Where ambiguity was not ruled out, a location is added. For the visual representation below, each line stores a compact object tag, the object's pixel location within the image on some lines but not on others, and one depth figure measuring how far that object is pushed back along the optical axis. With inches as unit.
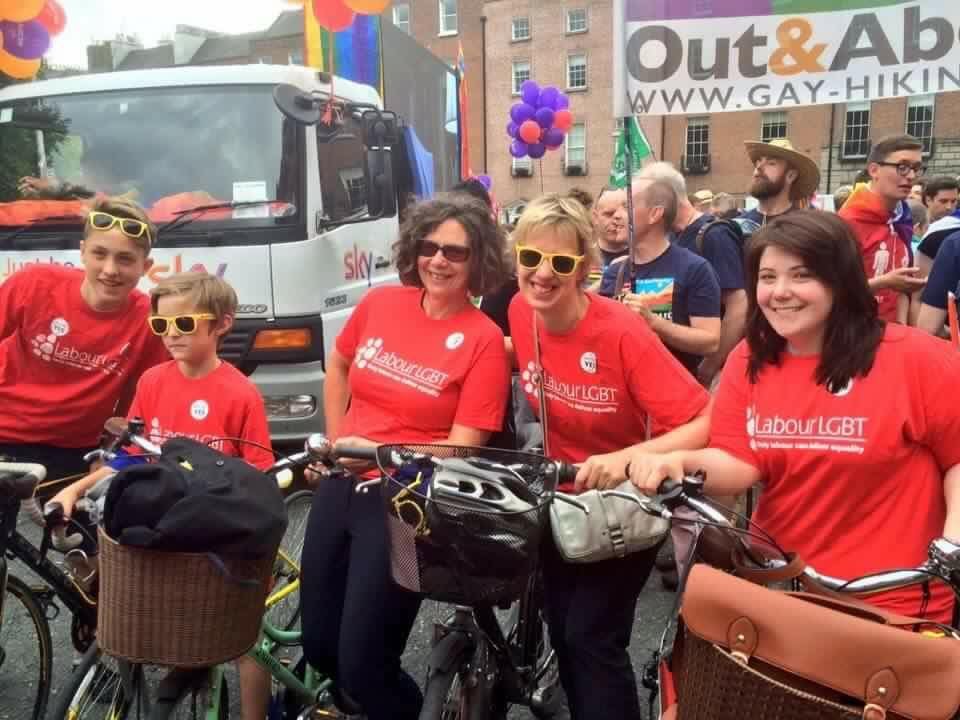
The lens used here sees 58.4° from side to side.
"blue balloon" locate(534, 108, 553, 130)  471.5
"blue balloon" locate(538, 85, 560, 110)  476.1
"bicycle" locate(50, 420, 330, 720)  87.3
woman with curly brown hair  93.0
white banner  152.7
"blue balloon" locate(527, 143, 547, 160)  477.1
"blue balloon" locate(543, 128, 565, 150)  475.2
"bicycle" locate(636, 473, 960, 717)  63.2
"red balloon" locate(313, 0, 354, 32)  210.4
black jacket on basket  73.5
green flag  326.6
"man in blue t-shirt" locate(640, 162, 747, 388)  170.2
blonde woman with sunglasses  90.7
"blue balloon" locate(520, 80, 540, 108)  479.2
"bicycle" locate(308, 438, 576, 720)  71.6
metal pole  151.9
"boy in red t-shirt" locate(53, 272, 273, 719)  106.7
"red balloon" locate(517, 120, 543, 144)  467.8
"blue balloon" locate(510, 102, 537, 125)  471.5
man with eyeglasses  176.2
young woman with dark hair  75.9
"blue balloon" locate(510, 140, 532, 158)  480.4
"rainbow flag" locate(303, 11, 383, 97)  305.9
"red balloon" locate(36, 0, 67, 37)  211.2
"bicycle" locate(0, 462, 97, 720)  103.2
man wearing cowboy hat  186.2
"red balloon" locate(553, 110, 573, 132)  471.8
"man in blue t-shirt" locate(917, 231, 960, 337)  147.3
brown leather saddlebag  52.1
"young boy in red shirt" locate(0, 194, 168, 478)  120.9
